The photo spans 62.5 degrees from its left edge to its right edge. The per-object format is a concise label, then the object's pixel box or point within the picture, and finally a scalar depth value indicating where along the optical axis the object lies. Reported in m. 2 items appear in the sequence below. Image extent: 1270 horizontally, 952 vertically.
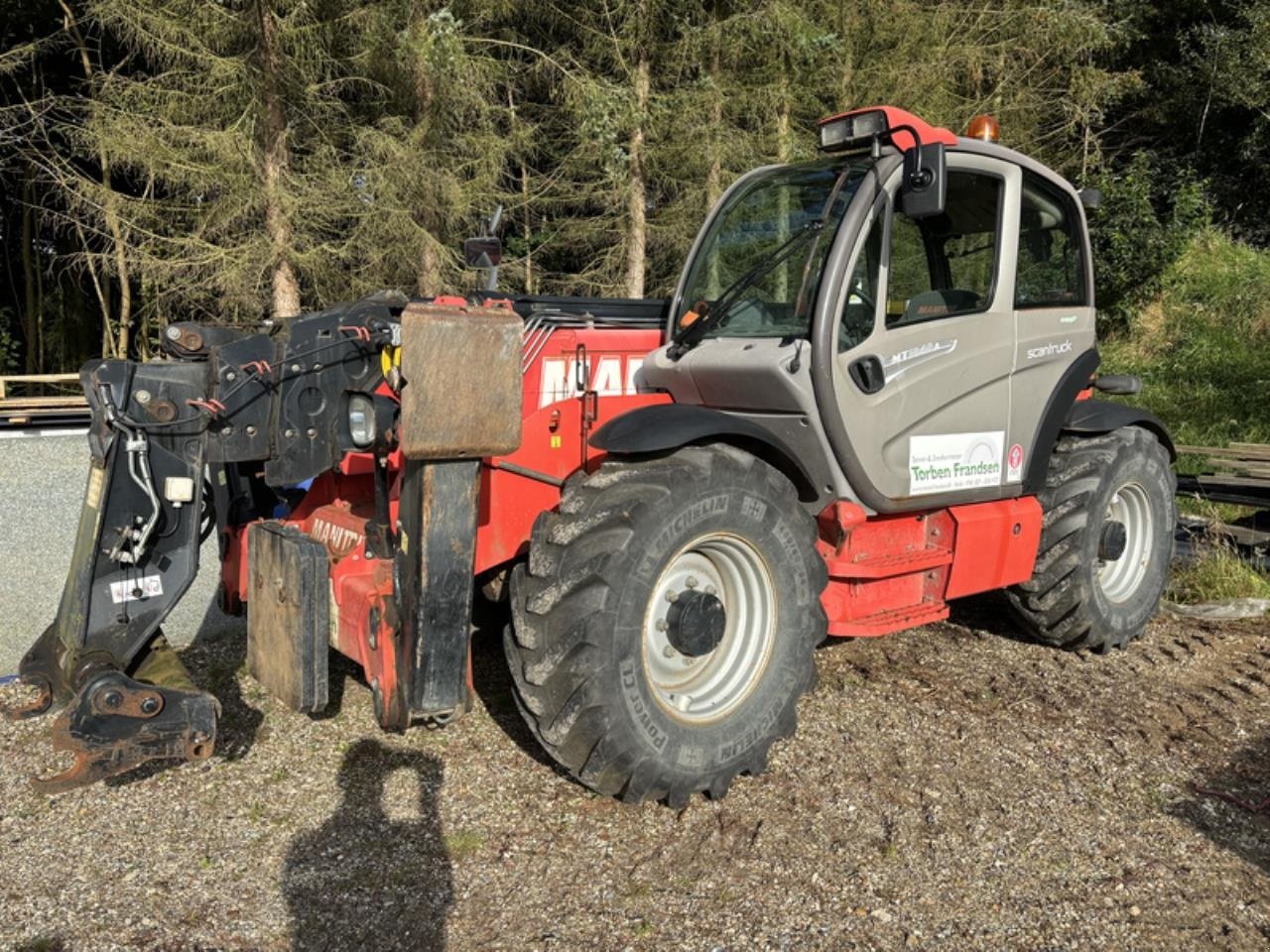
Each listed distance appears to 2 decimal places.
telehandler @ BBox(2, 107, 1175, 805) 3.53
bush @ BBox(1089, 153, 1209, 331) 16.92
